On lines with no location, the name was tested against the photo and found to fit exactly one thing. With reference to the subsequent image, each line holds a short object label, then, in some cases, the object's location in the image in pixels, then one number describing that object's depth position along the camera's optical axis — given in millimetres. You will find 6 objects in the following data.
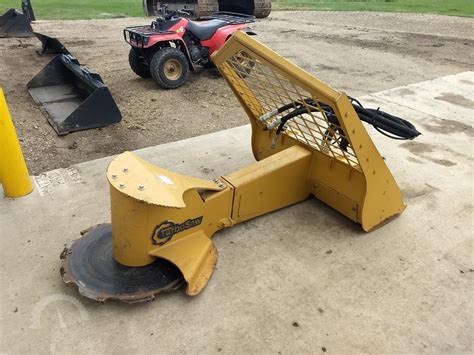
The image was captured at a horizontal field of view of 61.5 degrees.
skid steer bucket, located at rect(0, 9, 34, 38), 10078
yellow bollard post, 2889
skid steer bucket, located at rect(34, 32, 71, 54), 7830
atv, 5941
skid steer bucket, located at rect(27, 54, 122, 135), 4461
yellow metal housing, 2066
